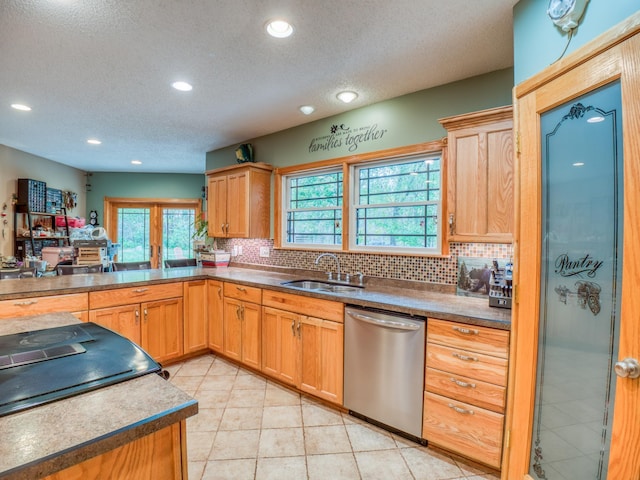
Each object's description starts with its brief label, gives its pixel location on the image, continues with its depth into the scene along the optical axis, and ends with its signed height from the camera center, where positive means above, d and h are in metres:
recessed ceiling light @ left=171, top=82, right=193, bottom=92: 2.64 +1.24
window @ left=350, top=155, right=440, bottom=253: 2.79 +0.30
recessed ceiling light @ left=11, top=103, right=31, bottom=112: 3.12 +1.25
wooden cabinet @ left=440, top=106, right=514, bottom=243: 2.07 +0.42
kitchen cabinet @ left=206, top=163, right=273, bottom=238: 3.73 +0.43
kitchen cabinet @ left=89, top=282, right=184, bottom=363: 2.80 -0.73
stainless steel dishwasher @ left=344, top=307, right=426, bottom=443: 2.08 -0.89
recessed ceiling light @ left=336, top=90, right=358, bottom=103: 2.81 +1.25
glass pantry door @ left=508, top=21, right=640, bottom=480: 1.12 -0.13
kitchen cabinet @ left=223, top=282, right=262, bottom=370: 3.04 -0.84
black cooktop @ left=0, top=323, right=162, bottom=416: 0.85 -0.41
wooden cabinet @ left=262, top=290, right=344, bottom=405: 2.48 -0.87
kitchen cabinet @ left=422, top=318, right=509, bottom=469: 1.80 -0.88
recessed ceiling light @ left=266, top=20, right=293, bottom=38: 1.89 +1.24
